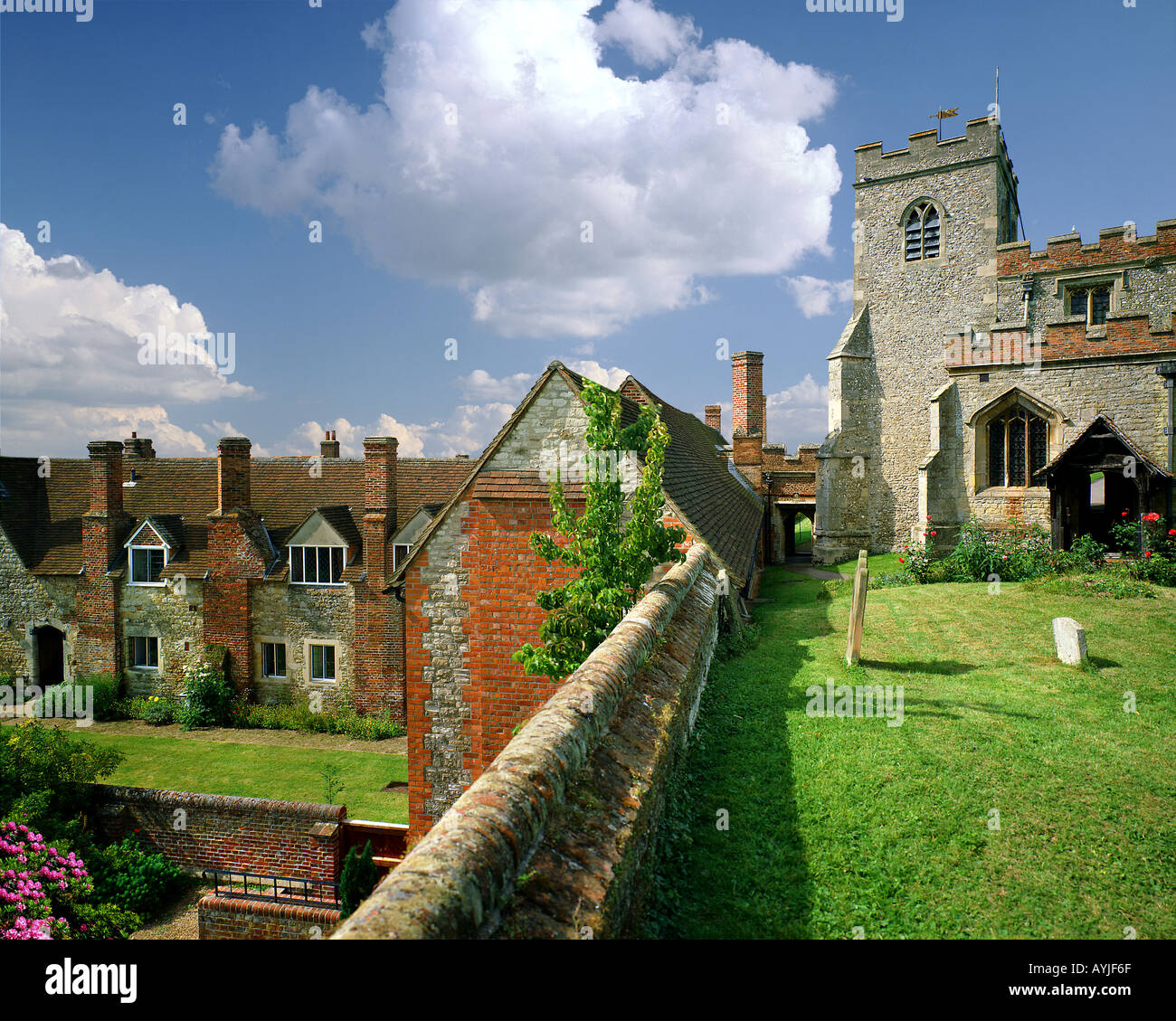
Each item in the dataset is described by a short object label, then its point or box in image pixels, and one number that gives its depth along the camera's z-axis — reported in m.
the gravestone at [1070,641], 9.68
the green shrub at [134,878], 13.38
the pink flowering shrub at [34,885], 11.33
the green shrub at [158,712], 22.45
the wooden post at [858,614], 9.80
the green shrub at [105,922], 12.29
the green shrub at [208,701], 21.86
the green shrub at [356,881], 12.11
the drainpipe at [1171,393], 17.61
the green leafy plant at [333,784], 15.57
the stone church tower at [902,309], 27.44
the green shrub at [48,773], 13.45
